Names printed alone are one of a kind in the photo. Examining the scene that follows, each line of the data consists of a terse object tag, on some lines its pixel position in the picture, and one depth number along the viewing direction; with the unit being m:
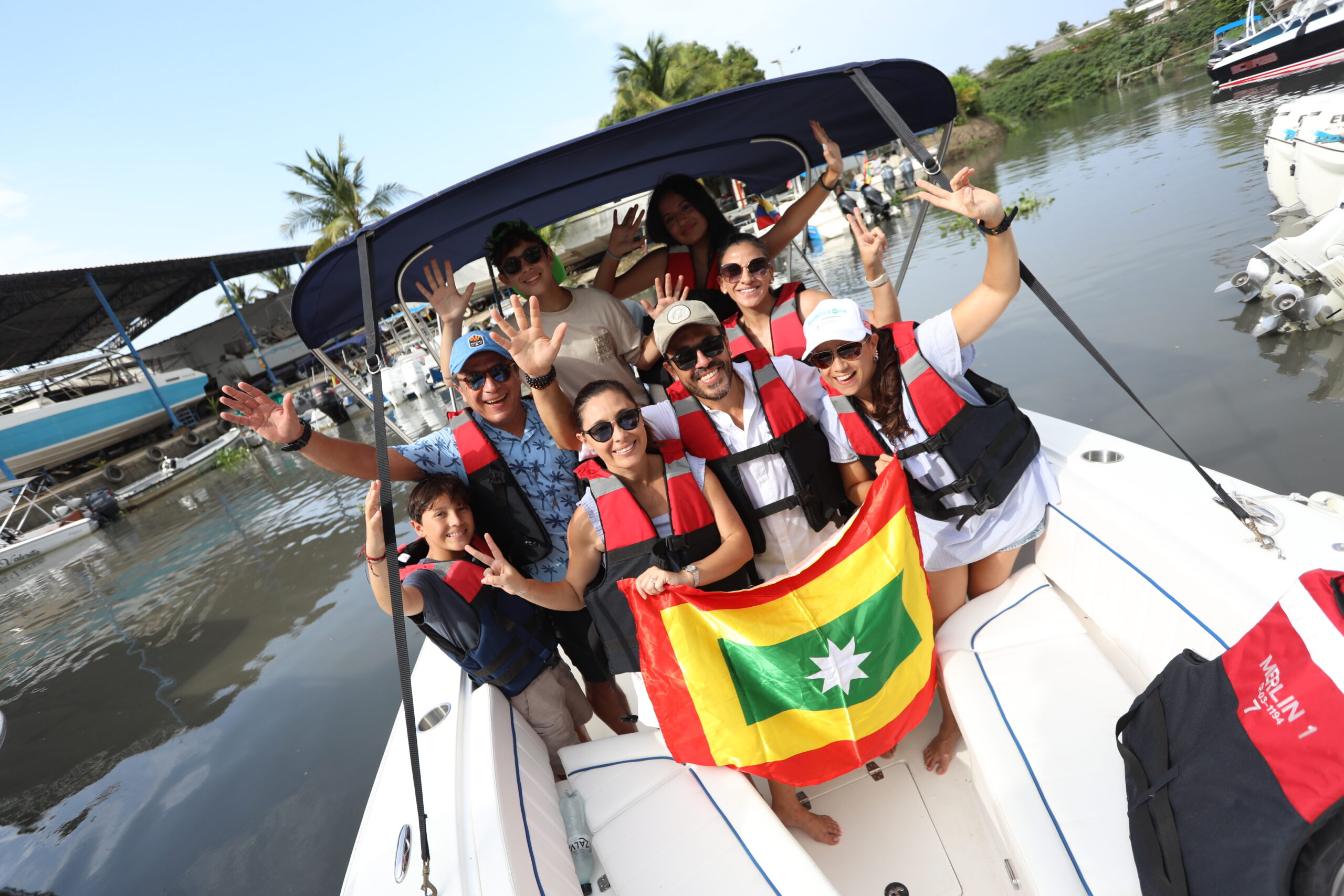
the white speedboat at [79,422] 17.52
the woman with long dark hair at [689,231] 3.28
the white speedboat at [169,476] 16.41
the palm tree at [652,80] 27.30
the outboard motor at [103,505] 14.59
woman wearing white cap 2.04
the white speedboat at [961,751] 1.66
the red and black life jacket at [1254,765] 1.04
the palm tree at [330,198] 27.66
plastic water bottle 1.91
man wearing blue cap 2.48
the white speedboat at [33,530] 13.55
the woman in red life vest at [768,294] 2.69
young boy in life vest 2.31
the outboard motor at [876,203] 20.09
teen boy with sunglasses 2.91
